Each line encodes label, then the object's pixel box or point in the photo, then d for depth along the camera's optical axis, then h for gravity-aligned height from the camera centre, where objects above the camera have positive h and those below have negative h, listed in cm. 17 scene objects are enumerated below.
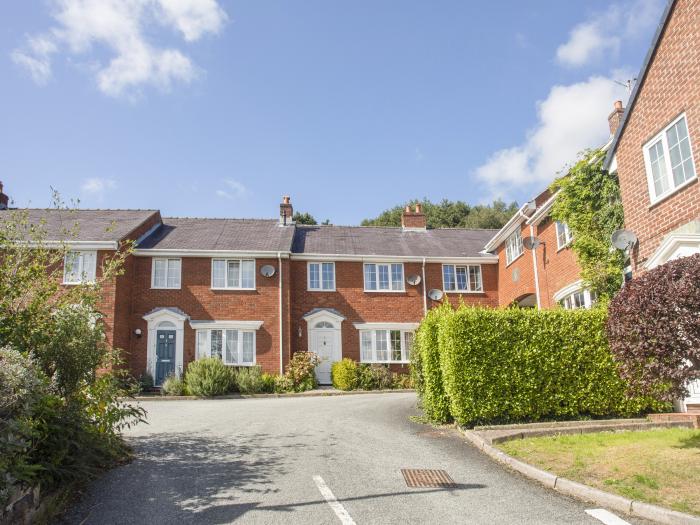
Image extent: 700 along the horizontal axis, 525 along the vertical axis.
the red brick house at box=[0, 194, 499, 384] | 2355 +329
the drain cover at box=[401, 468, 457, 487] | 733 -155
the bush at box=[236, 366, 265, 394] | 2118 -58
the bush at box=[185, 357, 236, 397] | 2014 -34
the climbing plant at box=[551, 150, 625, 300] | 1437 +360
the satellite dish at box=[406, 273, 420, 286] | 2611 +368
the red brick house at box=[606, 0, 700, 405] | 1070 +420
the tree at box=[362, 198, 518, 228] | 5070 +1336
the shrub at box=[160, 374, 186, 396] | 2058 -64
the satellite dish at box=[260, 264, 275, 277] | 2478 +411
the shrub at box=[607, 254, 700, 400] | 719 +30
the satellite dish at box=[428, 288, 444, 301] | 2608 +300
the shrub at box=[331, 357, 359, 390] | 2234 -45
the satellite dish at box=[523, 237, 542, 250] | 1970 +392
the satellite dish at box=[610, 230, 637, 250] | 1260 +252
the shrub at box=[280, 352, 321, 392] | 2252 -26
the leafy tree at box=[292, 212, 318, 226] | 4787 +1237
